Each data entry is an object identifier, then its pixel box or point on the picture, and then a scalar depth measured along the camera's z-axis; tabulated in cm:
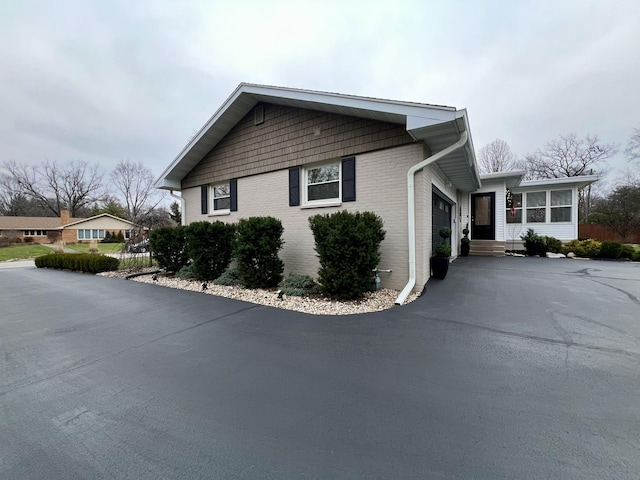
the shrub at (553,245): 1109
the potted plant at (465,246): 1129
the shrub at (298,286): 566
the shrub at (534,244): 1106
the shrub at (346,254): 492
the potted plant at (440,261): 623
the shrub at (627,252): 980
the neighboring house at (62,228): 3580
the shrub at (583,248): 1031
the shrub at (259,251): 618
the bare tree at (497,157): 2745
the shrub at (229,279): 684
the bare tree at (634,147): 1948
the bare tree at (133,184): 3972
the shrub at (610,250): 997
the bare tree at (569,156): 2395
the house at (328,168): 543
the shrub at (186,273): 780
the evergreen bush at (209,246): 719
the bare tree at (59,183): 4066
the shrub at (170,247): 810
